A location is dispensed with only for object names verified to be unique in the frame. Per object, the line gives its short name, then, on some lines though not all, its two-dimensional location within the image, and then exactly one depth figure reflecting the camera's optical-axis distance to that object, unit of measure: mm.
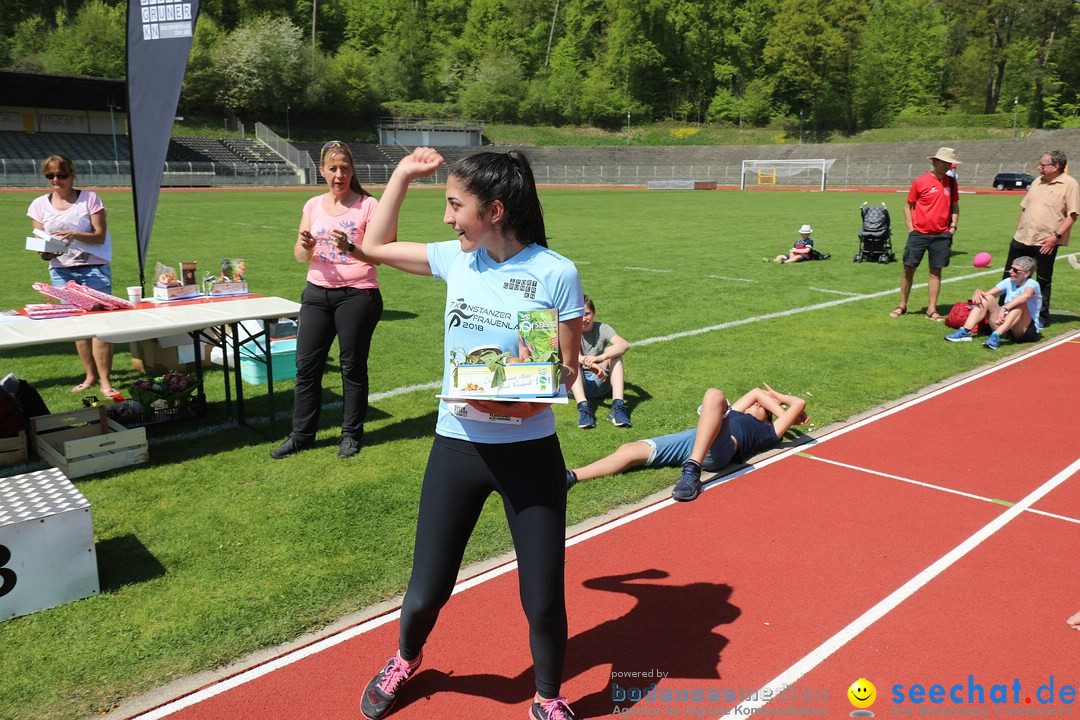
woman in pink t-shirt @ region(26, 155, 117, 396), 6902
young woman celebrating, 2641
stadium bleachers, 59000
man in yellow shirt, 9828
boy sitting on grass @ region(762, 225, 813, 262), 16344
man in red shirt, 10492
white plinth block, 3637
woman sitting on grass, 9398
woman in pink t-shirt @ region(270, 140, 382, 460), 5430
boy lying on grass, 5355
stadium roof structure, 51469
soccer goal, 61844
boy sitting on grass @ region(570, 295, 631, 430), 6590
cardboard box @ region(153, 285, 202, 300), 6602
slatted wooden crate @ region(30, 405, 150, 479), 5340
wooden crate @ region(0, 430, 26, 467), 5570
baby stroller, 16305
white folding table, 5141
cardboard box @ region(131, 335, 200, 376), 7668
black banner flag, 6586
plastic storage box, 7730
